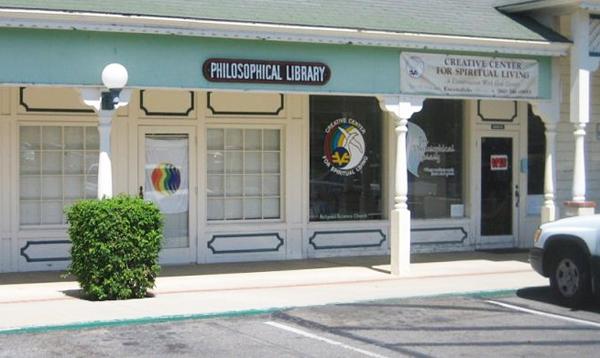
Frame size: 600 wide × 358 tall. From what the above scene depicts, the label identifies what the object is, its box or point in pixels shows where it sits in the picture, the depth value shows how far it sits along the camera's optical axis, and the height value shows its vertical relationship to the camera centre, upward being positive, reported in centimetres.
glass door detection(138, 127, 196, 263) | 1592 -4
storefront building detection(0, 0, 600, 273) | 1311 +95
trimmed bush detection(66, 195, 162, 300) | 1205 -85
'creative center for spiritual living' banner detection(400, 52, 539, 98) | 1503 +168
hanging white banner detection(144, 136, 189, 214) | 1595 +9
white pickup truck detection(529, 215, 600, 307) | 1180 -99
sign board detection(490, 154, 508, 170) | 1873 +34
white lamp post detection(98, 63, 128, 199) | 1255 +73
